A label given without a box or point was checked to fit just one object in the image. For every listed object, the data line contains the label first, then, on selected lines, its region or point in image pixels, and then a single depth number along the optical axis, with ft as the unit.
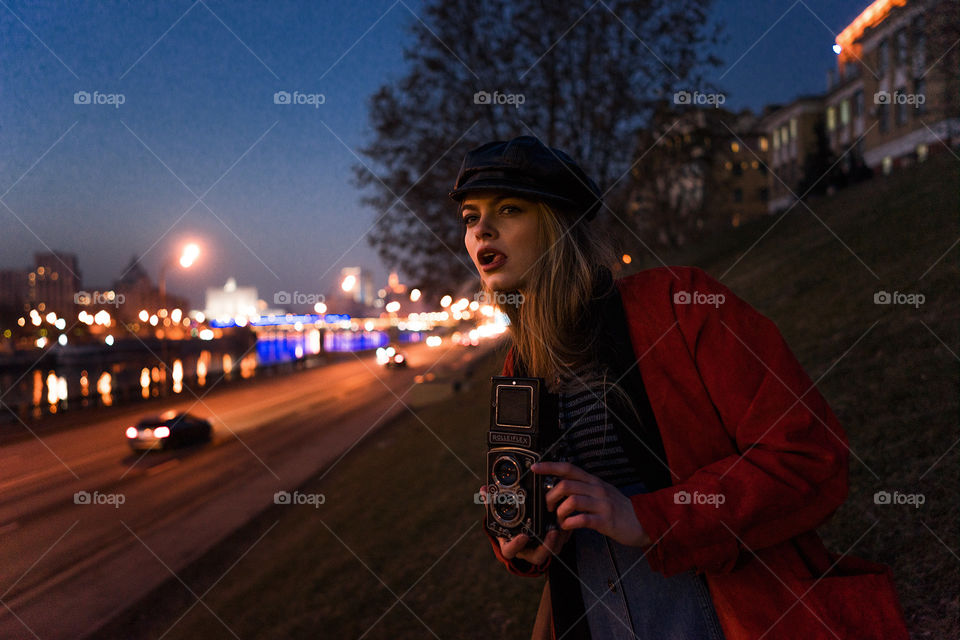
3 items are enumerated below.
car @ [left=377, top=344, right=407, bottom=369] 116.88
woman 4.01
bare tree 39.88
